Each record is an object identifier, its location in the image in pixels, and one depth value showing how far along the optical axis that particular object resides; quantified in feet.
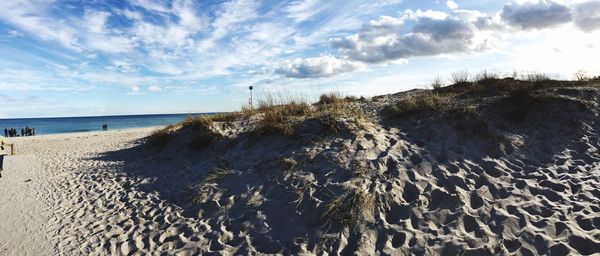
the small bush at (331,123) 30.76
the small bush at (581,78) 41.89
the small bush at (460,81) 46.46
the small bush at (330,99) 44.19
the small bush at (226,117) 44.98
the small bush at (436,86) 47.57
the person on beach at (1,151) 38.34
